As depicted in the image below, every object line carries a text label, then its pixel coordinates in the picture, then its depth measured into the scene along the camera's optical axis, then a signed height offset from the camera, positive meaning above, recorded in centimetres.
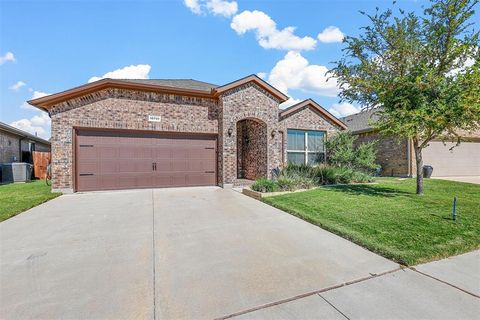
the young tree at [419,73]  647 +285
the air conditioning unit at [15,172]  1324 -42
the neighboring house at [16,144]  1411 +148
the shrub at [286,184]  860 -89
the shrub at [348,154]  1257 +33
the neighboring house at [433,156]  1349 +13
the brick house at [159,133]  894 +132
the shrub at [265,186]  825 -92
